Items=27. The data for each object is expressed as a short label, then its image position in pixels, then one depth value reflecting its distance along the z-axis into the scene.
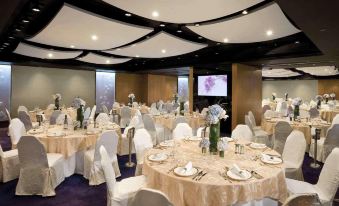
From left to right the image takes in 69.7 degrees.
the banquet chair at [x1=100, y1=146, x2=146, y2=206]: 2.66
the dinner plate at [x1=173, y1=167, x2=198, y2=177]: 2.33
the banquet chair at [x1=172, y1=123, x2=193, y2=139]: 4.54
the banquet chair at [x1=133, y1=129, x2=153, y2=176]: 3.71
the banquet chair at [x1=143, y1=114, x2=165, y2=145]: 6.66
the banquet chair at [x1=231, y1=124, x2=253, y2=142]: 4.42
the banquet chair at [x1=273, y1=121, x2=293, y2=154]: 5.35
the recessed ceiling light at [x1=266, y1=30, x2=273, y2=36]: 5.52
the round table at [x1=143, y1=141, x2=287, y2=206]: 2.16
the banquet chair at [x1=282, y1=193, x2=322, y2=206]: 1.68
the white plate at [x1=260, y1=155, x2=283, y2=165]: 2.68
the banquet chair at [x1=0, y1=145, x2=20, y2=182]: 4.15
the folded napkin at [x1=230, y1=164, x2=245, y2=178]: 2.30
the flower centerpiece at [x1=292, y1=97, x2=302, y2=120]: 6.61
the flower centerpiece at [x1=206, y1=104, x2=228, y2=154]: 2.89
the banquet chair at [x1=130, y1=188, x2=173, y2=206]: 1.68
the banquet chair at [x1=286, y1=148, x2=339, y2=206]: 2.58
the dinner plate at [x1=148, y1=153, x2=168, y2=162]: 2.77
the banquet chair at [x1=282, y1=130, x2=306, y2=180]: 3.54
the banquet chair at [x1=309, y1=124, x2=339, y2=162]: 4.96
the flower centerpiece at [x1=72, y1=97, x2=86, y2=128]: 4.89
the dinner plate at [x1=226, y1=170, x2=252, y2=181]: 2.24
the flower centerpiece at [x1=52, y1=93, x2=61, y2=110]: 8.80
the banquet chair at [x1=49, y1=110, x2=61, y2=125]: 7.01
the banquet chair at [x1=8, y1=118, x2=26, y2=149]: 4.79
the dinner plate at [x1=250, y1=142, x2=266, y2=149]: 3.35
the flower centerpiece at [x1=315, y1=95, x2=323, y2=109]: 11.23
